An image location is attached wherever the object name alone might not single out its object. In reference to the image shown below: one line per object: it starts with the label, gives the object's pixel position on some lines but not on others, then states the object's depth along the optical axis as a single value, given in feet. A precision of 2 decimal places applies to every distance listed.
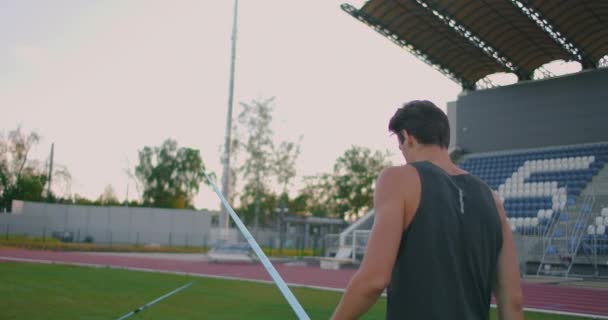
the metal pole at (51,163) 186.93
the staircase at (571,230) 66.28
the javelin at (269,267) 7.08
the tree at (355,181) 188.24
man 6.24
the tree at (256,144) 168.66
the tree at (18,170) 196.54
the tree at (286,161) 170.71
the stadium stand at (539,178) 75.10
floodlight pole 93.66
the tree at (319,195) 187.62
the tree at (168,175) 302.04
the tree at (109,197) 264.93
